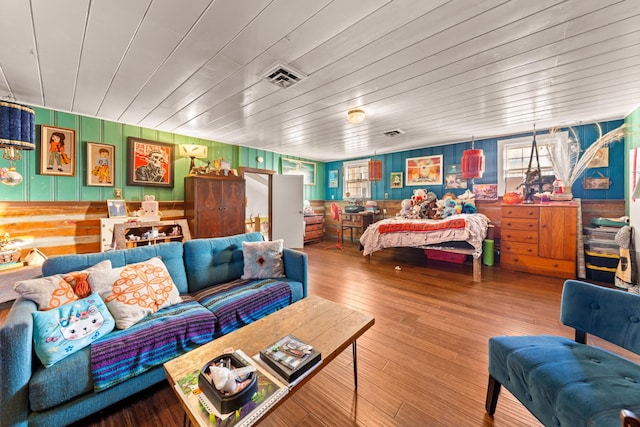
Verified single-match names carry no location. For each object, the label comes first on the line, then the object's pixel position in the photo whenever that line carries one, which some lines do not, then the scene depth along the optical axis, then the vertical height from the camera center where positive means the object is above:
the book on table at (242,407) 0.84 -0.74
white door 5.81 -0.07
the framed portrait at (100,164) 3.41 +0.66
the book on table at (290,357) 1.04 -0.70
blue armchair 0.87 -0.69
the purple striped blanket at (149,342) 1.25 -0.79
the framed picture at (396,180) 5.75 +0.76
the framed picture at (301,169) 6.21 +1.15
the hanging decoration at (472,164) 3.49 +0.71
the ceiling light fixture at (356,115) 3.07 +1.24
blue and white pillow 1.16 -0.63
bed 3.53 -0.38
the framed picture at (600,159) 3.53 +0.80
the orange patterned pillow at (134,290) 1.51 -0.56
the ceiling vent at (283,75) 2.07 +1.25
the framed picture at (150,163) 3.77 +0.77
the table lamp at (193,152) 4.09 +1.01
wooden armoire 4.14 +0.10
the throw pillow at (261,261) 2.36 -0.51
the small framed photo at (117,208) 3.51 +0.02
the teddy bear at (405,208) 5.09 +0.06
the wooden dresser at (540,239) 3.46 -0.42
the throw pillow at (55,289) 1.32 -0.47
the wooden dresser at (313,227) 6.27 -0.47
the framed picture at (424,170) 5.16 +0.92
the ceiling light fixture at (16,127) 1.72 +0.62
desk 5.70 -0.21
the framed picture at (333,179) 7.05 +0.95
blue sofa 1.06 -0.83
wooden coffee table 1.13 -0.72
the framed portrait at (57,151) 3.05 +0.77
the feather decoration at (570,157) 3.46 +0.84
